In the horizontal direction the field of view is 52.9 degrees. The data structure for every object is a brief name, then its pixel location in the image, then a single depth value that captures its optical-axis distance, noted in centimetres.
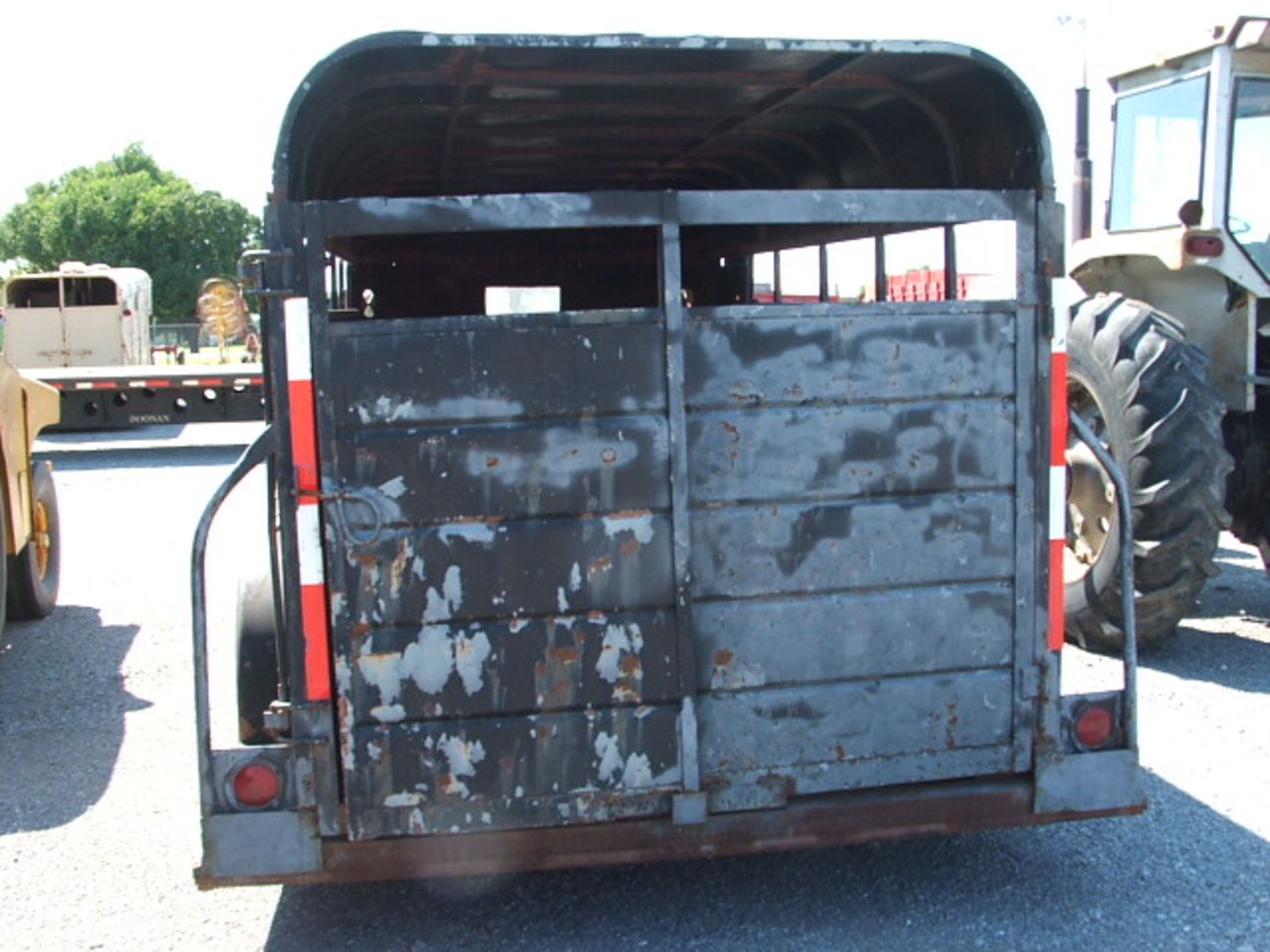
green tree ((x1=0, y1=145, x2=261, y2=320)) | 6525
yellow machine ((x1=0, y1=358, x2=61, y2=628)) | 675
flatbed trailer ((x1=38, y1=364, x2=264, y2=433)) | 1695
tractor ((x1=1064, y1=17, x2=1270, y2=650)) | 594
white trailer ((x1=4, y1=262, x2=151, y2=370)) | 2100
